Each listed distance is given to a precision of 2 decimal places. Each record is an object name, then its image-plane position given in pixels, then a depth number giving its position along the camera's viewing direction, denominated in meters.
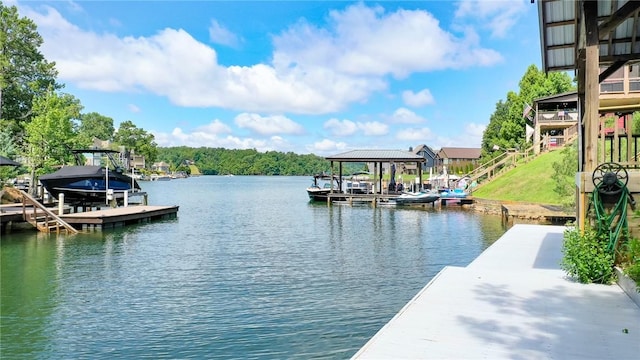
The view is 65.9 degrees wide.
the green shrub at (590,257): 8.38
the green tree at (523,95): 53.93
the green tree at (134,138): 120.69
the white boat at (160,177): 135.82
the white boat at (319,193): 47.58
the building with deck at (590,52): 8.45
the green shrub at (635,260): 6.54
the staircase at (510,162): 42.66
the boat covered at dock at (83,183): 30.38
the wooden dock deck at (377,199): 41.40
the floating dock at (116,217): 24.11
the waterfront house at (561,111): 34.09
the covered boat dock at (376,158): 44.44
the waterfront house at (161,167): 168.57
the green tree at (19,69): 46.44
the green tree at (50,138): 38.53
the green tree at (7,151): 34.29
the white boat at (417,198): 41.41
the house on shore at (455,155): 98.81
